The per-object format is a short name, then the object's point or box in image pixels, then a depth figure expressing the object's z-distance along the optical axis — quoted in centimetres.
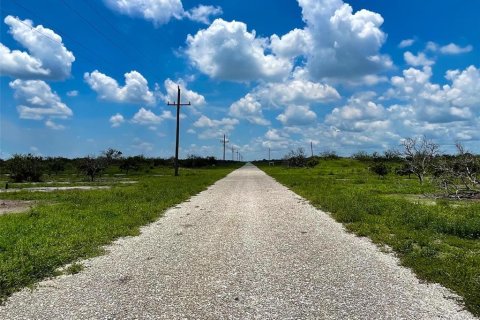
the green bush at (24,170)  4144
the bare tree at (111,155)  5112
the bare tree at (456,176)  2180
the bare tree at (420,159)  3696
